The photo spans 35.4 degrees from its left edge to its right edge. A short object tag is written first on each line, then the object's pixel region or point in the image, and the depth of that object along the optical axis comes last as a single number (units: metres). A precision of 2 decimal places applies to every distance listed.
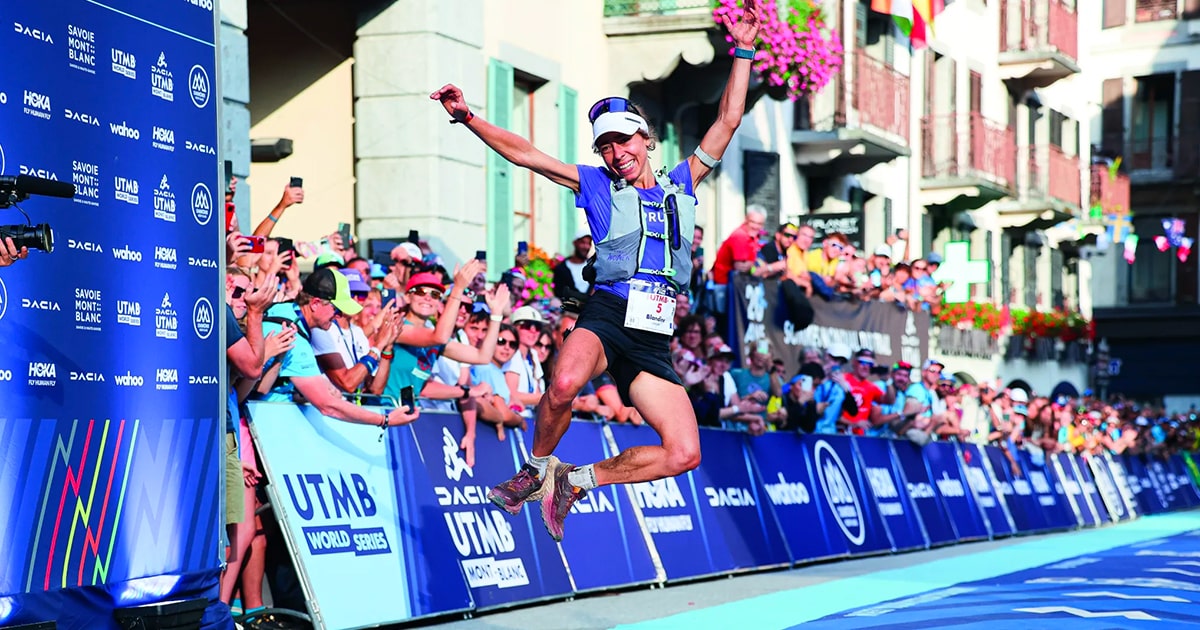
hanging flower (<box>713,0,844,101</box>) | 22.31
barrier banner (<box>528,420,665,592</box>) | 12.47
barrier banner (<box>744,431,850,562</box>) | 15.95
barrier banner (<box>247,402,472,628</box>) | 9.90
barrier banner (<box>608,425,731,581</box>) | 13.62
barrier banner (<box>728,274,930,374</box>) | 17.86
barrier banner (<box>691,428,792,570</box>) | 14.63
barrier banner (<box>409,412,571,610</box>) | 11.30
